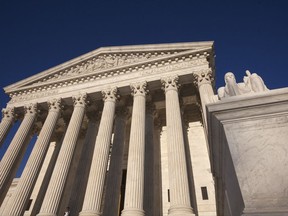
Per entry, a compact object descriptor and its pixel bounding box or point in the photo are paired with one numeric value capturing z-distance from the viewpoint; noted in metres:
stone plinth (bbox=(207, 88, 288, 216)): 3.36
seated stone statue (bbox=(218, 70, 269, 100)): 4.99
